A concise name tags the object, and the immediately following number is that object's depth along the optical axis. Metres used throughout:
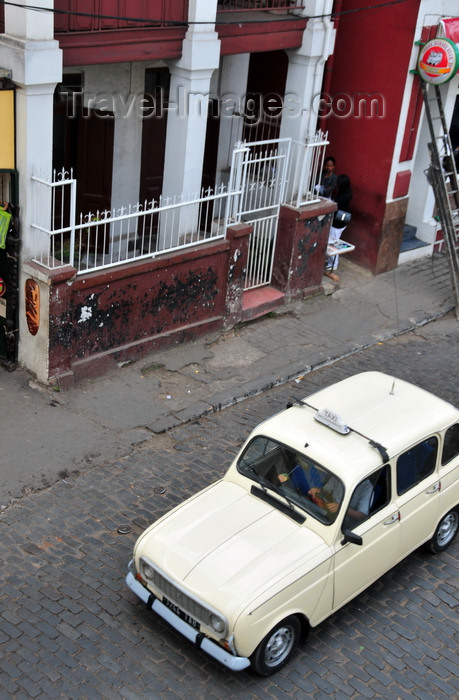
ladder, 13.38
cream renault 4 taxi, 6.32
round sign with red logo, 12.63
